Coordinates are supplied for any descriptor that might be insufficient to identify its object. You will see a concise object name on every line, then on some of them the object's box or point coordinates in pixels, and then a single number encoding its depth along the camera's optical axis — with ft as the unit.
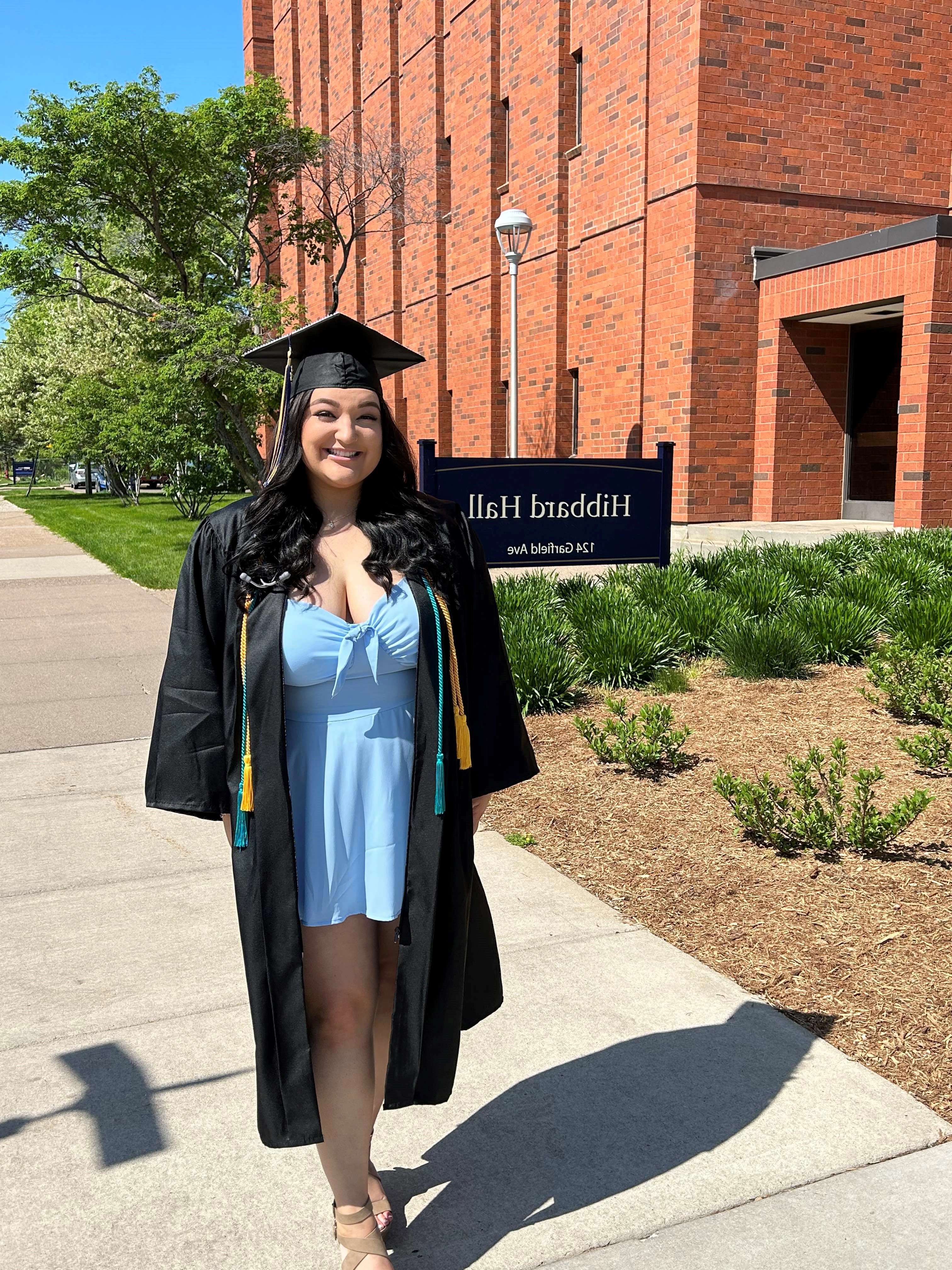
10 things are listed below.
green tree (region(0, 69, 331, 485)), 58.49
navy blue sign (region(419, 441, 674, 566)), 30.42
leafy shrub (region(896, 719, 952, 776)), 17.57
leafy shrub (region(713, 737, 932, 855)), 14.64
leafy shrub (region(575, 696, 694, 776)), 18.72
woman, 7.63
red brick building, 45.60
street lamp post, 49.98
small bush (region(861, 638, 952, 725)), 20.51
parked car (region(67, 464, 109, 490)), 183.42
